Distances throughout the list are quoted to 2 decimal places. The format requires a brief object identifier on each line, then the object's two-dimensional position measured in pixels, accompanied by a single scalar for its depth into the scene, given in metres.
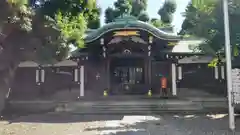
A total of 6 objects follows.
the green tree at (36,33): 6.49
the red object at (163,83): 11.03
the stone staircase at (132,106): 9.37
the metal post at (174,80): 11.66
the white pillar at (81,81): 11.78
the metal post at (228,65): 5.70
